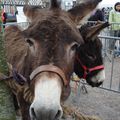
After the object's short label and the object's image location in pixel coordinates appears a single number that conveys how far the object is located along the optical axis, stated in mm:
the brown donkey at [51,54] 1292
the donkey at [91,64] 2344
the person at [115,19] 6684
